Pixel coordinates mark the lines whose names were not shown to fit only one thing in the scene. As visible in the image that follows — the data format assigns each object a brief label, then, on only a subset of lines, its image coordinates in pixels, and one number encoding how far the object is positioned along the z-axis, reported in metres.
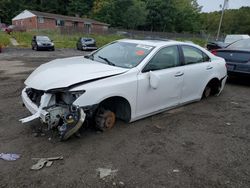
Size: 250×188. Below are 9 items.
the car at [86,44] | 23.06
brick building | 44.12
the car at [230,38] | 18.19
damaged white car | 3.25
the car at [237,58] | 6.86
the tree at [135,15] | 52.38
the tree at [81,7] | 57.96
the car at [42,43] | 21.06
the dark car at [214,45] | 17.39
